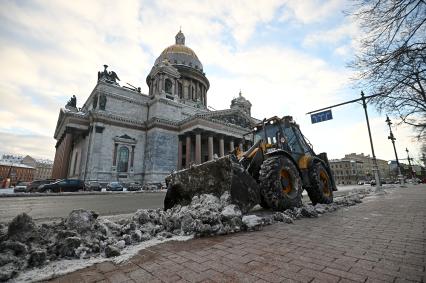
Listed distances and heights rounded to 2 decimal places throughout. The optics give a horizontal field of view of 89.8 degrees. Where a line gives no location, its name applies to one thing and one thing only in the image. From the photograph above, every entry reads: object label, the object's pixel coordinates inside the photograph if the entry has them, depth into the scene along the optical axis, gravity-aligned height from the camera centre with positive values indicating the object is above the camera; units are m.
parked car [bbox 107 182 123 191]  25.58 -0.32
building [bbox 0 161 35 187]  87.29 +6.28
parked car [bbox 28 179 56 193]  22.64 +0.02
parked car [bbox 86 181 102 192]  24.86 -0.18
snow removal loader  4.55 +0.19
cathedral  30.28 +8.15
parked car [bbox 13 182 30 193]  23.25 -0.51
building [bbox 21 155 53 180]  109.21 +10.62
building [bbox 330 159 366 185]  82.62 +4.01
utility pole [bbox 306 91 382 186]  13.32 +2.14
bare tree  4.99 +3.22
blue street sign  13.32 +4.08
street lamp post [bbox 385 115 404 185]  26.98 +5.86
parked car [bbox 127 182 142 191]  27.47 -0.38
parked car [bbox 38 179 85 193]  20.62 -0.13
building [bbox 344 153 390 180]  90.09 +7.94
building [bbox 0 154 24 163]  116.56 +15.15
